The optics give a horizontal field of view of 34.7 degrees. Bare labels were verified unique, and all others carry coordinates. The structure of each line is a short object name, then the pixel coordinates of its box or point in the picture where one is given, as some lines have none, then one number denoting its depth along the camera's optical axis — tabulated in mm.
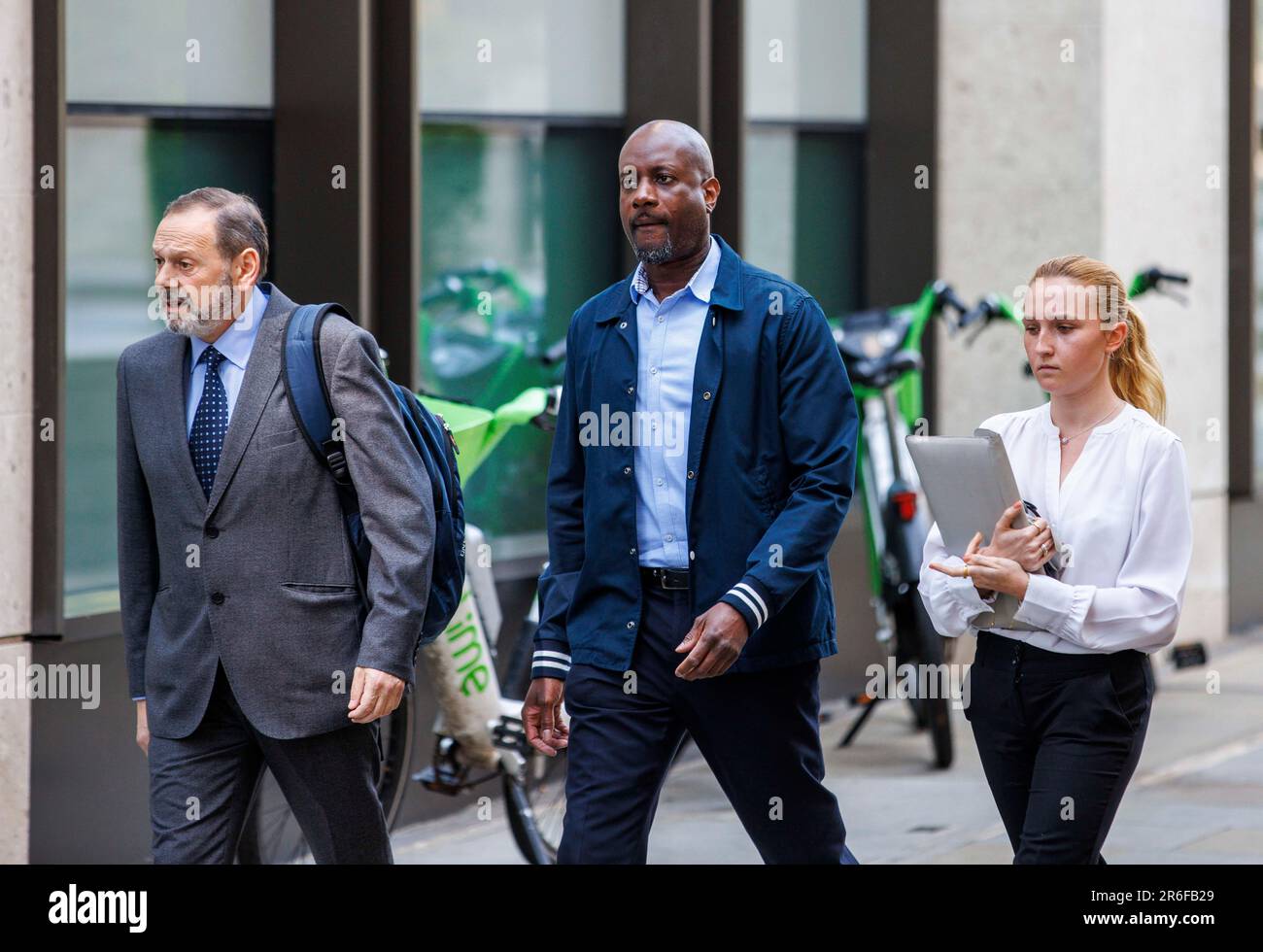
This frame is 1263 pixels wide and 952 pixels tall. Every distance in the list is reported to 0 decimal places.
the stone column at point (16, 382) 5707
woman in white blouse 4086
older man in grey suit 4145
